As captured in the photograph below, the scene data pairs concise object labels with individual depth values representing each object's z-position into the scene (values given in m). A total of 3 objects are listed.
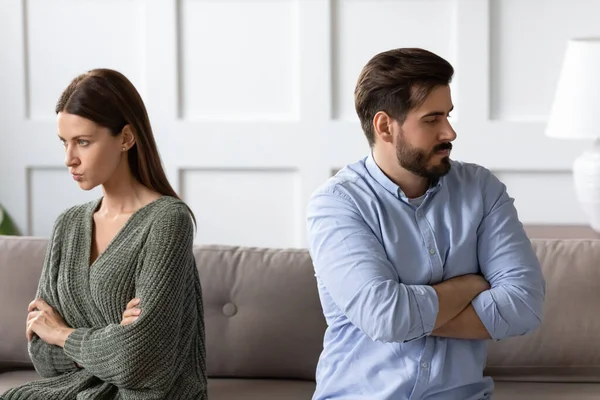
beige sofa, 4.29
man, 3.40
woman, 3.62
